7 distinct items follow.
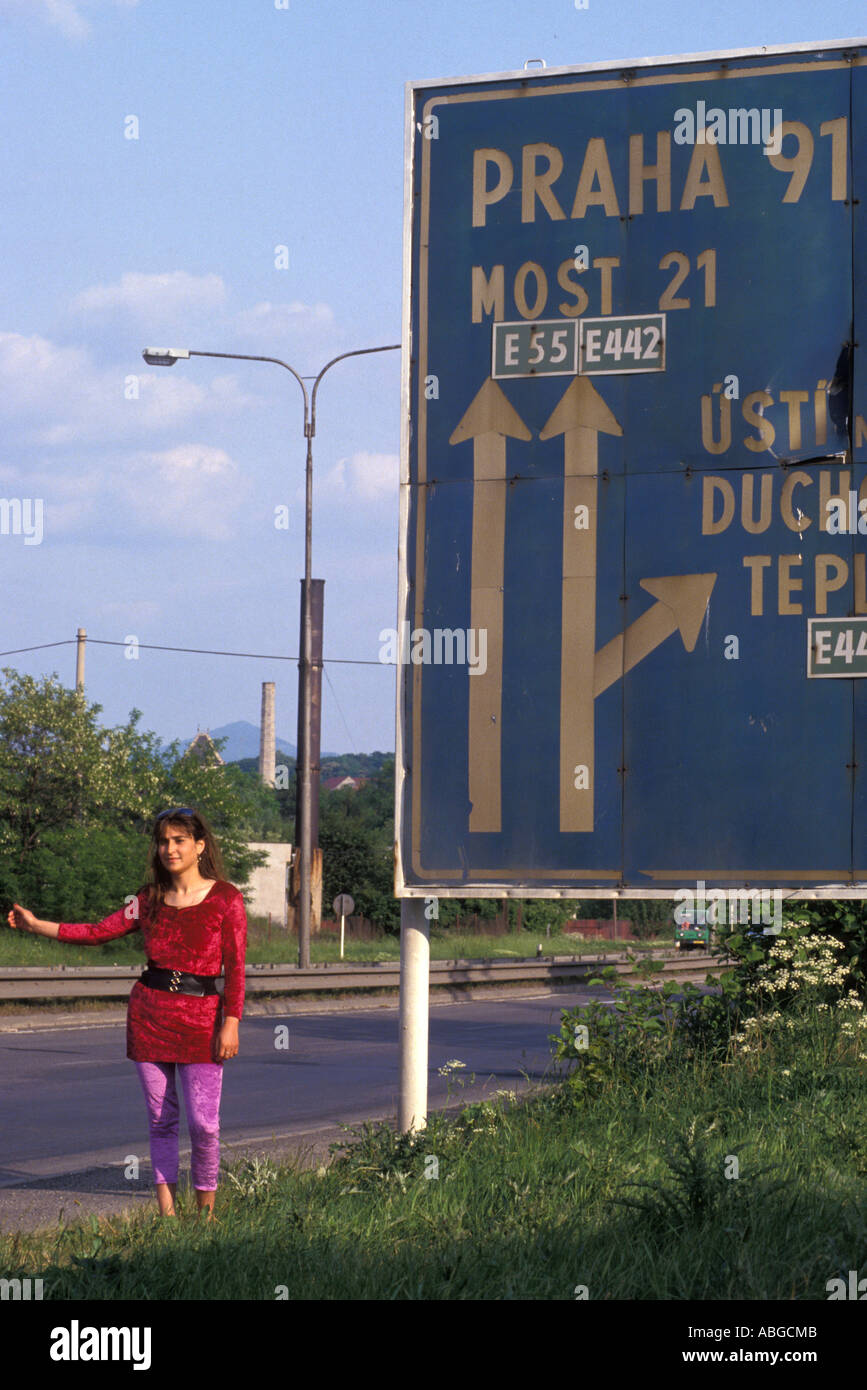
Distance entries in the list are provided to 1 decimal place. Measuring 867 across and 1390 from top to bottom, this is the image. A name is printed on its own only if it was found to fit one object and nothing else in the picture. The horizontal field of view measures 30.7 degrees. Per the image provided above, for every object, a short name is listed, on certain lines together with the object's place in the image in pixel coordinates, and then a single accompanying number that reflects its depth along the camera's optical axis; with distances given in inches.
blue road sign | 291.3
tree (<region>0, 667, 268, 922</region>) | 1384.1
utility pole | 1952.0
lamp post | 1023.6
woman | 258.7
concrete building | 2519.7
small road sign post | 1409.0
